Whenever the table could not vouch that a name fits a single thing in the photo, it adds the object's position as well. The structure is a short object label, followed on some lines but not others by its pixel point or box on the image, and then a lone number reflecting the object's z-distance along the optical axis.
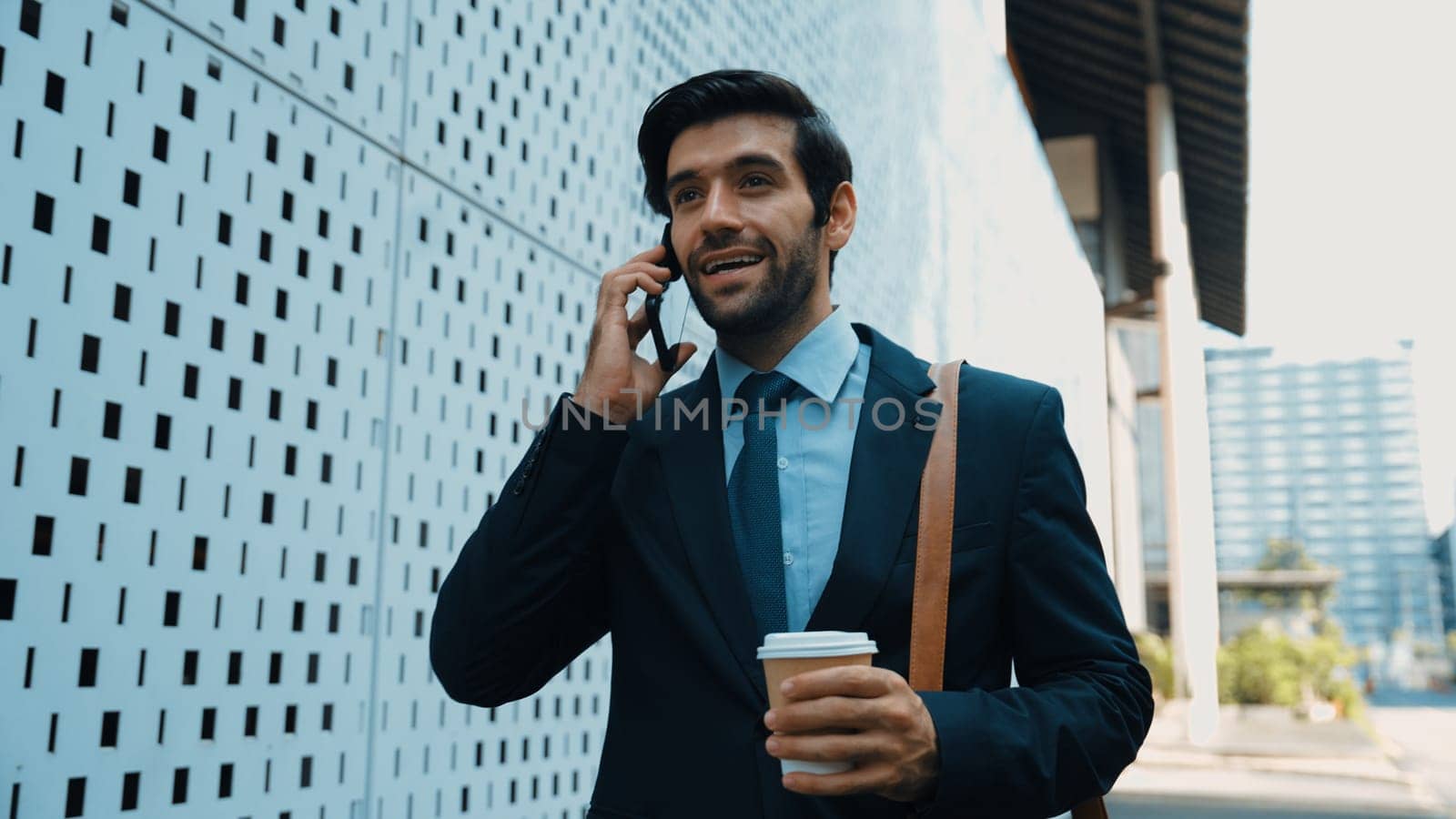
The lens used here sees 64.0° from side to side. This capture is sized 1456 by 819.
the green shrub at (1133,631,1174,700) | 20.61
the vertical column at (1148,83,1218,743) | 18.31
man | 1.40
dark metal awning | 17.25
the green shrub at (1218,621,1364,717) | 21.33
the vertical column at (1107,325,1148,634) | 24.22
